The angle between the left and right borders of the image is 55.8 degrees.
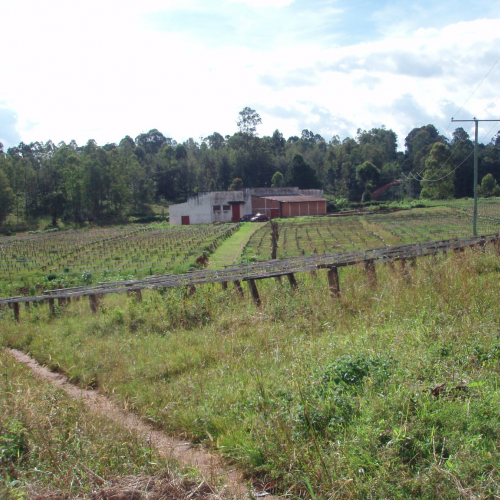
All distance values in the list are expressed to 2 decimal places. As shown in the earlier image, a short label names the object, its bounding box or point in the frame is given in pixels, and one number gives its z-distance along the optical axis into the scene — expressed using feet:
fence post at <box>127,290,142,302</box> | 29.76
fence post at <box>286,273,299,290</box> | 24.58
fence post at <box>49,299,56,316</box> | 31.95
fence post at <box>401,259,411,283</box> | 23.03
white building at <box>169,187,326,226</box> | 198.18
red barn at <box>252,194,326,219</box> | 201.46
